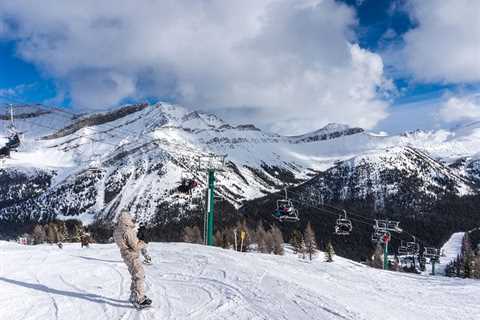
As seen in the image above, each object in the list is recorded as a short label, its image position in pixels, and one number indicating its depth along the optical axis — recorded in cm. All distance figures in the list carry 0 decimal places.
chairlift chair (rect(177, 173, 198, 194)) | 3744
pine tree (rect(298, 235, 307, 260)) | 10048
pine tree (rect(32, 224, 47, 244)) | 12591
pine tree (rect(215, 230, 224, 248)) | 8416
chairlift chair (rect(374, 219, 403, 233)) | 5059
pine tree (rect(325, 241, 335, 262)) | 8887
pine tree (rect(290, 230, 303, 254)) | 10095
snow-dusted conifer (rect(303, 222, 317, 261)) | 10262
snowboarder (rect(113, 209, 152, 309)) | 1141
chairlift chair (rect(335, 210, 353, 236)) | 4434
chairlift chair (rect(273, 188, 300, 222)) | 3988
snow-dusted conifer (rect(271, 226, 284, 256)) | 10369
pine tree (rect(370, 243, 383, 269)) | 10671
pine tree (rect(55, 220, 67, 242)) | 9388
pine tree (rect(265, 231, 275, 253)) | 10412
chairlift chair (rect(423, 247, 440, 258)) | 6710
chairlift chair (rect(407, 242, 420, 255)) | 6822
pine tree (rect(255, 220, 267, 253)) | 10475
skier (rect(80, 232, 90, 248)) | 3979
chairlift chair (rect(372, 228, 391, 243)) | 5135
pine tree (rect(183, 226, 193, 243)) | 11366
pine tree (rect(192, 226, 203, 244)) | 11358
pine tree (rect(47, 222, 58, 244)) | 11392
